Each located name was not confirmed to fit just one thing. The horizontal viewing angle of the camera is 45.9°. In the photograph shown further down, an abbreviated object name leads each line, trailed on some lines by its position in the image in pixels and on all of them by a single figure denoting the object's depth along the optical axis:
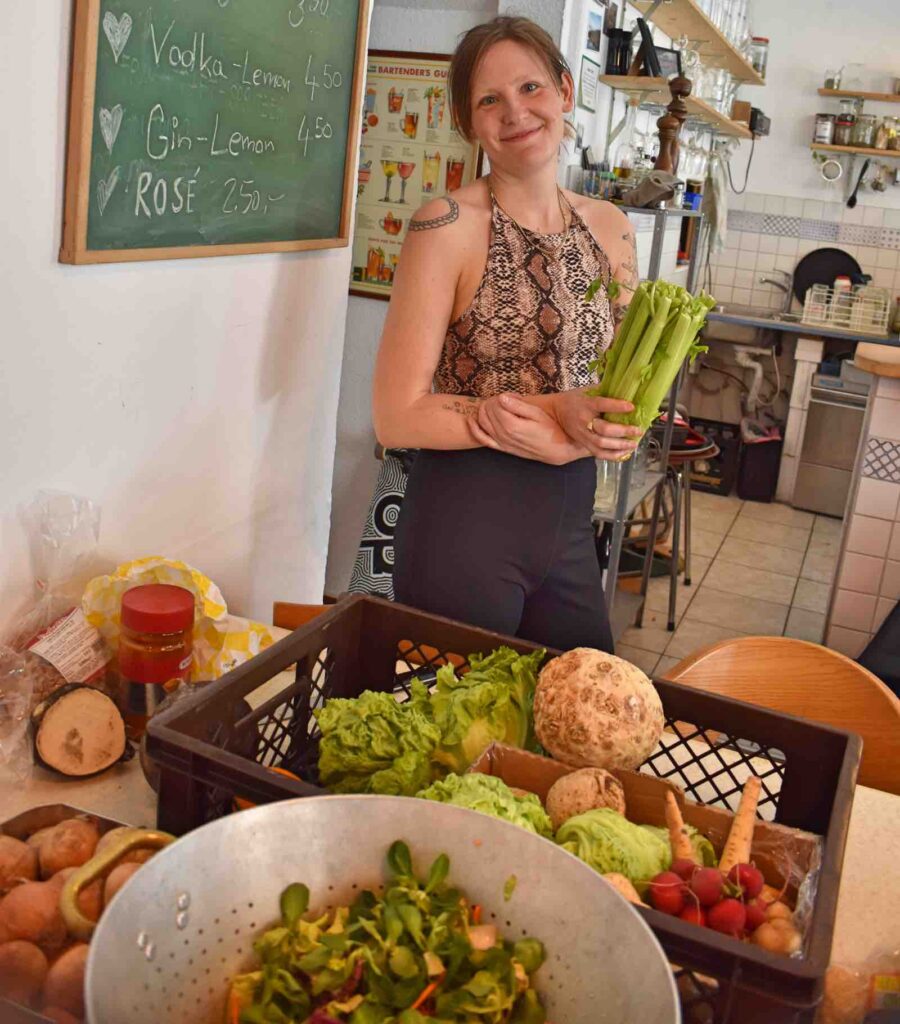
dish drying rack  6.41
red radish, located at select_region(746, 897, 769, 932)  0.94
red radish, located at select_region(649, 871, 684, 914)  0.94
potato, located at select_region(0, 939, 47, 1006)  0.92
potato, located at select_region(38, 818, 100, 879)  1.06
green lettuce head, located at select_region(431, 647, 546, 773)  1.18
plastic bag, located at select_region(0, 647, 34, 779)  1.29
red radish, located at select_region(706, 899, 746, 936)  0.91
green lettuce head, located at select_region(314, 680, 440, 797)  1.12
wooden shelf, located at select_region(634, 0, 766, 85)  4.26
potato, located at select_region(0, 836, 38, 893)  1.03
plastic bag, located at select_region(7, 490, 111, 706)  1.44
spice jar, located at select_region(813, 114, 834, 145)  6.90
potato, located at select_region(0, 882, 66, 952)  0.96
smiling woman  1.68
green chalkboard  1.48
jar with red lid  1.41
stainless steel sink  6.79
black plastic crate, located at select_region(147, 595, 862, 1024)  0.81
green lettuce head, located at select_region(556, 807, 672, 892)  0.98
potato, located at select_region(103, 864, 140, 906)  0.96
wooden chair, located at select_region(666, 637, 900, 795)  1.66
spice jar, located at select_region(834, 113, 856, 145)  6.81
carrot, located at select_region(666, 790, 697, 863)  1.01
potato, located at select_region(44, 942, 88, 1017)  0.91
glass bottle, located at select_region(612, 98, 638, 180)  4.41
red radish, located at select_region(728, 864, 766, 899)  0.98
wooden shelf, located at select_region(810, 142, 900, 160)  6.70
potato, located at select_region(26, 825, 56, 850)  1.08
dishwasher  6.12
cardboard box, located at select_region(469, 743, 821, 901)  1.04
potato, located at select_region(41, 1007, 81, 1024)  0.89
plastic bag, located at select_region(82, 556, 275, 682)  1.57
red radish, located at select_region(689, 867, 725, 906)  0.93
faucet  7.31
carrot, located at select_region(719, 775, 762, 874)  1.01
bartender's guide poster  3.53
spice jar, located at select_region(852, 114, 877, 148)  6.84
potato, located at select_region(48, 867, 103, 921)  0.97
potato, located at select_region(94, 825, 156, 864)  0.99
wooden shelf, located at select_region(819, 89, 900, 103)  6.63
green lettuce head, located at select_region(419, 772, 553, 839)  1.00
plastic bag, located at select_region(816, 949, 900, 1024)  0.98
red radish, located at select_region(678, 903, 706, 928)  0.92
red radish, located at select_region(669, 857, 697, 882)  0.98
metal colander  0.75
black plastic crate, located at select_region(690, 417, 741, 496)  6.61
